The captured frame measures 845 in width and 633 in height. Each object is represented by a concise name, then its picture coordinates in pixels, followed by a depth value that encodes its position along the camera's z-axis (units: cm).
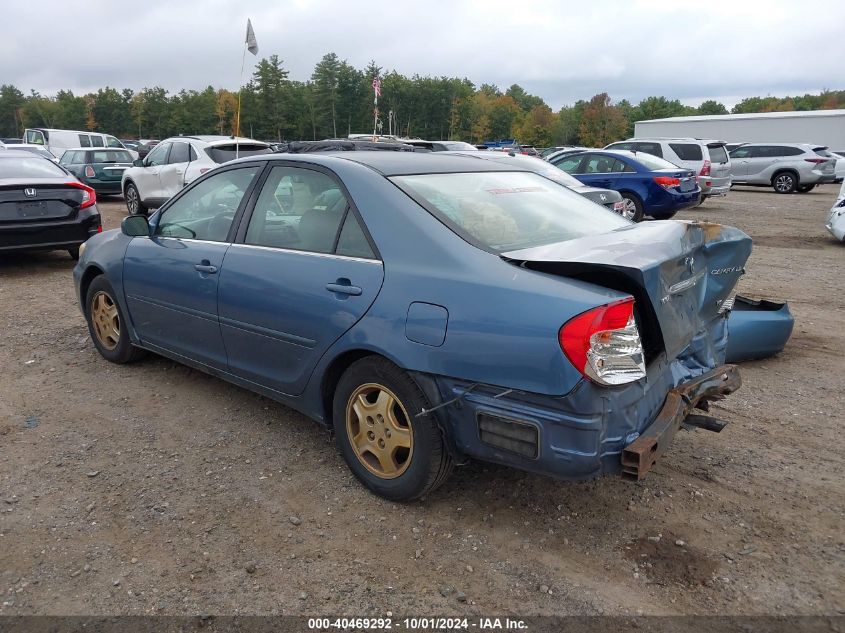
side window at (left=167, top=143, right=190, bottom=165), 1328
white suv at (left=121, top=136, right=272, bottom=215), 1280
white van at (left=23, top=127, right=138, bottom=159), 2386
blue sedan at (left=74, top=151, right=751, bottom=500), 260
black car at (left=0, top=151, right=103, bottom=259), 802
